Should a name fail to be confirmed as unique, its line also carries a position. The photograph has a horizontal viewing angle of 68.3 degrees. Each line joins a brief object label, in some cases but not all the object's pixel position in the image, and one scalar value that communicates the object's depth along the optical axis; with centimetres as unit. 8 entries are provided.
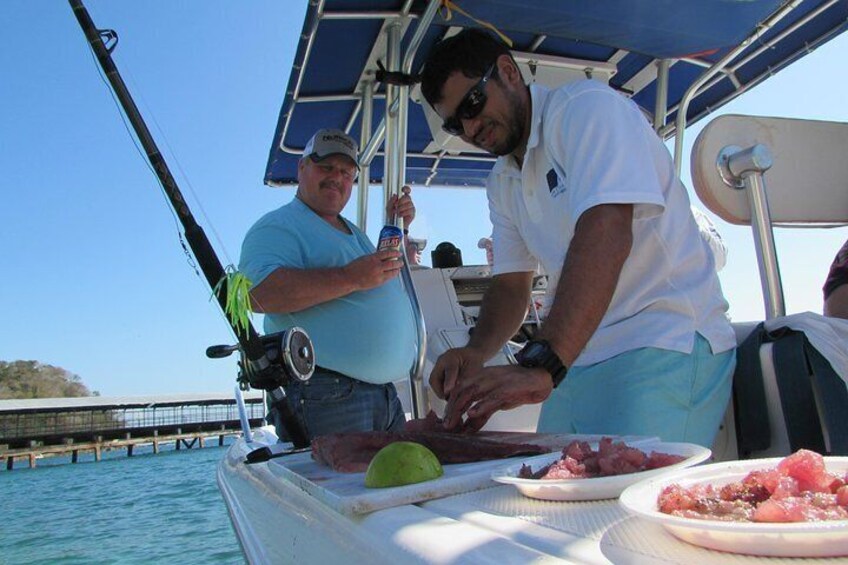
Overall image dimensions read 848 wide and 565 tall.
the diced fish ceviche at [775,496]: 54
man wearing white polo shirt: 144
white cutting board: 91
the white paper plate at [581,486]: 82
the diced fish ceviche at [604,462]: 87
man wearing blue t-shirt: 249
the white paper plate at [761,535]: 49
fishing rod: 212
